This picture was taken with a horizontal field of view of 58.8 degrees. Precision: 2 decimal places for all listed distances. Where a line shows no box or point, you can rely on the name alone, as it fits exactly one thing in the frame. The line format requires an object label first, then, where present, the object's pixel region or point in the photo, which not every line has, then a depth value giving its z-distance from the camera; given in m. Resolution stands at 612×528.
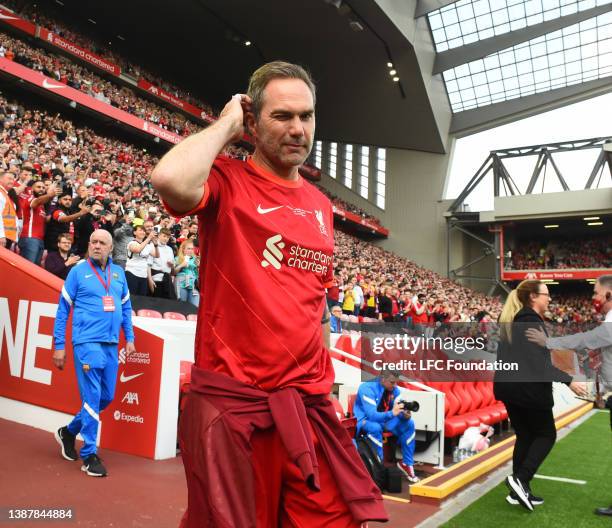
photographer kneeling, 5.70
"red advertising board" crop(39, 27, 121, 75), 22.00
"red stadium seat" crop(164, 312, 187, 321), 7.70
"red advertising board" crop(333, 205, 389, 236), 32.94
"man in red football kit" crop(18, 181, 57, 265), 6.73
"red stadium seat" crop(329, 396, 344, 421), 5.55
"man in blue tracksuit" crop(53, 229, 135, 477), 4.05
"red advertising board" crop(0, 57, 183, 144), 18.72
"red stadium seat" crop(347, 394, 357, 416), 6.68
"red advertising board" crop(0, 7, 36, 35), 20.06
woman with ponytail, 4.54
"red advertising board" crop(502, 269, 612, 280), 30.91
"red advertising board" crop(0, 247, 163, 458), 4.75
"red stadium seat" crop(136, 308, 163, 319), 7.22
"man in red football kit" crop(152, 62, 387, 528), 1.40
